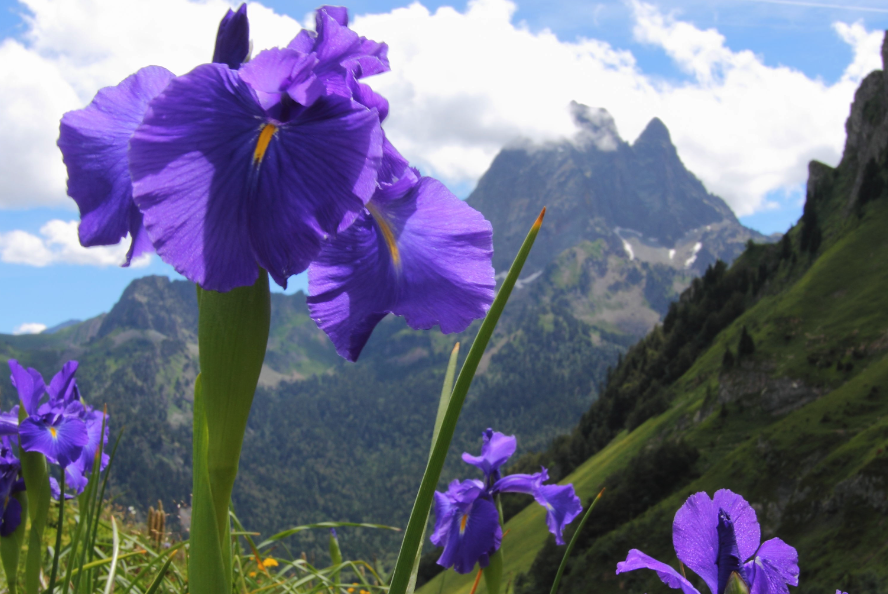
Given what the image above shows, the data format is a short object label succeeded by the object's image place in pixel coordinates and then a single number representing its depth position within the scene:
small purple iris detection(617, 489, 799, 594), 1.18
